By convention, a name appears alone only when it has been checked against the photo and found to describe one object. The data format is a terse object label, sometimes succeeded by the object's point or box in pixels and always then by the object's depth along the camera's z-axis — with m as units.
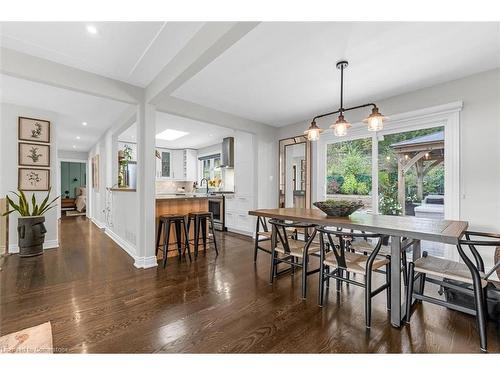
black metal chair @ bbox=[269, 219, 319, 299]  2.31
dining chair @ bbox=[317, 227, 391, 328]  1.81
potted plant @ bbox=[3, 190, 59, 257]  3.56
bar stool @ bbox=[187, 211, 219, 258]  3.51
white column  3.15
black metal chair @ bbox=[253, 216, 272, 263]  3.28
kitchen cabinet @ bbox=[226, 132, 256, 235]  5.07
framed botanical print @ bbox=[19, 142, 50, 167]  3.91
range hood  5.88
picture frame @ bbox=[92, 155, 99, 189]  6.58
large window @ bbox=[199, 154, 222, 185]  7.19
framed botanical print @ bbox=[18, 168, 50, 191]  3.90
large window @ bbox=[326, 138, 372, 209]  3.96
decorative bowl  2.37
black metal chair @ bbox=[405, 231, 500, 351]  1.55
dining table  1.62
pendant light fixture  2.26
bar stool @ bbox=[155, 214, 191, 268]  3.20
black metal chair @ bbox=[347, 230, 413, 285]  2.25
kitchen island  3.68
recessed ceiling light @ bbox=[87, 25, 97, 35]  1.97
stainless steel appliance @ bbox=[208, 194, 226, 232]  5.79
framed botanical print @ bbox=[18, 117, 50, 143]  3.89
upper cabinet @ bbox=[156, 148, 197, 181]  7.54
